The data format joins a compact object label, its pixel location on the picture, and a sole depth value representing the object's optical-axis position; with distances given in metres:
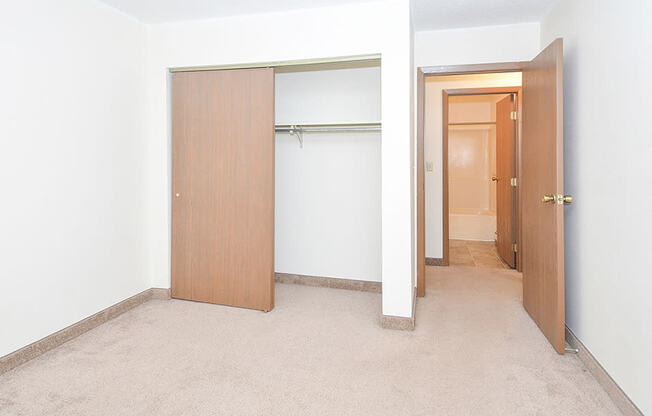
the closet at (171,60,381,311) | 2.96
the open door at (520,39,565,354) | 2.23
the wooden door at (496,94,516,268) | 4.42
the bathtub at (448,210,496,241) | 6.07
